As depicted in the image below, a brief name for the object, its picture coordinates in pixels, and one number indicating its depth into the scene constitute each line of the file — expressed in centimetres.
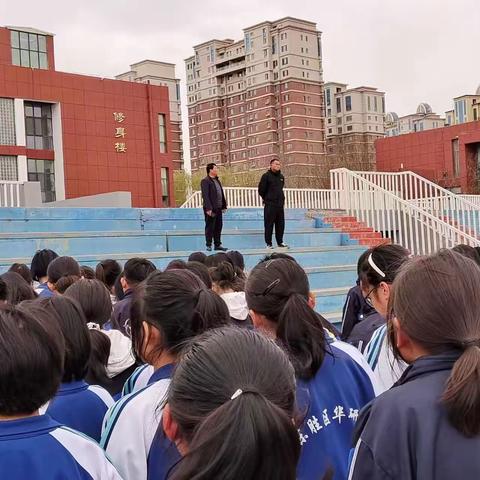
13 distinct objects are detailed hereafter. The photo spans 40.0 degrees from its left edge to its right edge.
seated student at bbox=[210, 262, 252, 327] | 381
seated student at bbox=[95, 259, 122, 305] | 475
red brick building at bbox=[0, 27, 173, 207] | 2847
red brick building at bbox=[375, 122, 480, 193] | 3709
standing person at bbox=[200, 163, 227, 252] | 994
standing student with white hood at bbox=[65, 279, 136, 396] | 288
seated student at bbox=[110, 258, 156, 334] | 392
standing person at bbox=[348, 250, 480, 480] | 130
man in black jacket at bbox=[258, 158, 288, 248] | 1042
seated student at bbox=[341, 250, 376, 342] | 402
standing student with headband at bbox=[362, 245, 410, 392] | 255
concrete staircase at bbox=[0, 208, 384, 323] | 934
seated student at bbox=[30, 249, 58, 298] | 516
